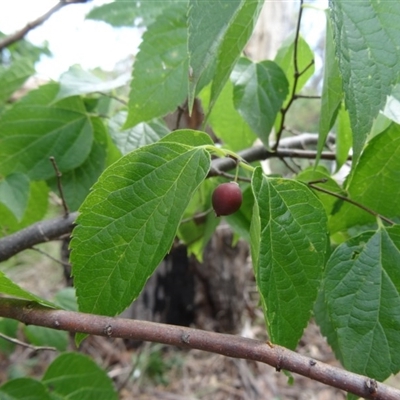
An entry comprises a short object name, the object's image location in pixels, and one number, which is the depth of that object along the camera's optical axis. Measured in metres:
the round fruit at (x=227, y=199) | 0.13
